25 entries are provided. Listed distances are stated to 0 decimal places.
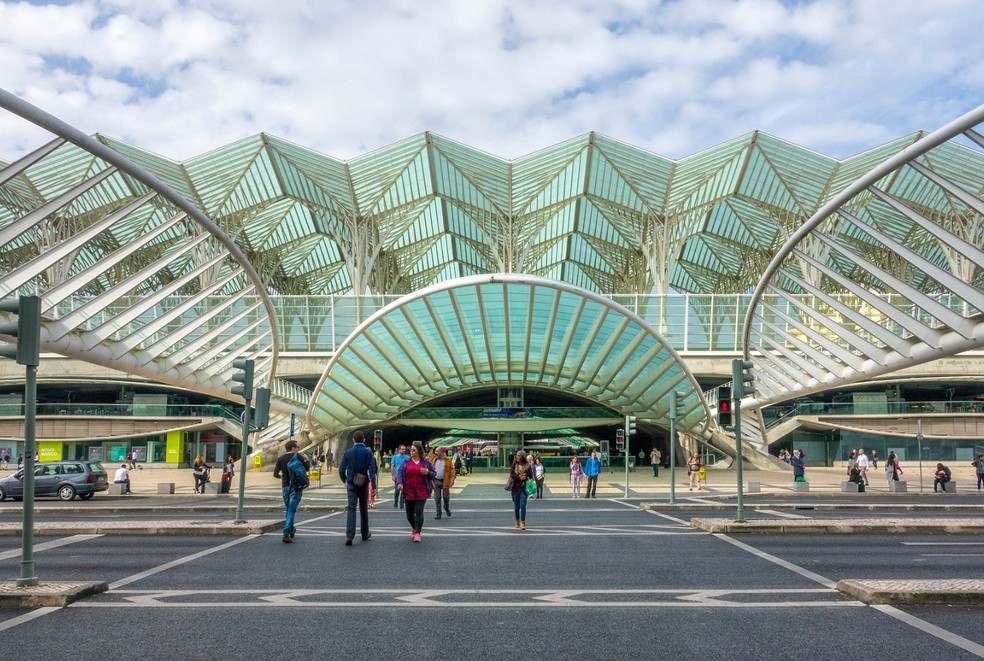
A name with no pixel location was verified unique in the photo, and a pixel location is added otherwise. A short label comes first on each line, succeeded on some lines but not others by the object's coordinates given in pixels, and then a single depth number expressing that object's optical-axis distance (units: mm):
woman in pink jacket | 13344
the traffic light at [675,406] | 24250
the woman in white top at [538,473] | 24641
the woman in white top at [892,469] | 31344
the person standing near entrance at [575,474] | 27594
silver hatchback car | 28109
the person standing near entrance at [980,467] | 31984
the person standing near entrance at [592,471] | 26828
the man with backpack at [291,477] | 13062
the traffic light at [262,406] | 18359
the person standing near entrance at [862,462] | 32988
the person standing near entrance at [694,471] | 31198
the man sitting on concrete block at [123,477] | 29656
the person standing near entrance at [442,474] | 18672
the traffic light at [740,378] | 16984
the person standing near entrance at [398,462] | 19819
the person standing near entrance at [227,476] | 29733
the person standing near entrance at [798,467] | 32281
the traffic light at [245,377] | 17109
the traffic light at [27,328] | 8945
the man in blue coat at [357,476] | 12930
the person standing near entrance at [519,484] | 15523
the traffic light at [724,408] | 19797
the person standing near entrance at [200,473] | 30656
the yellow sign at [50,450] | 57781
